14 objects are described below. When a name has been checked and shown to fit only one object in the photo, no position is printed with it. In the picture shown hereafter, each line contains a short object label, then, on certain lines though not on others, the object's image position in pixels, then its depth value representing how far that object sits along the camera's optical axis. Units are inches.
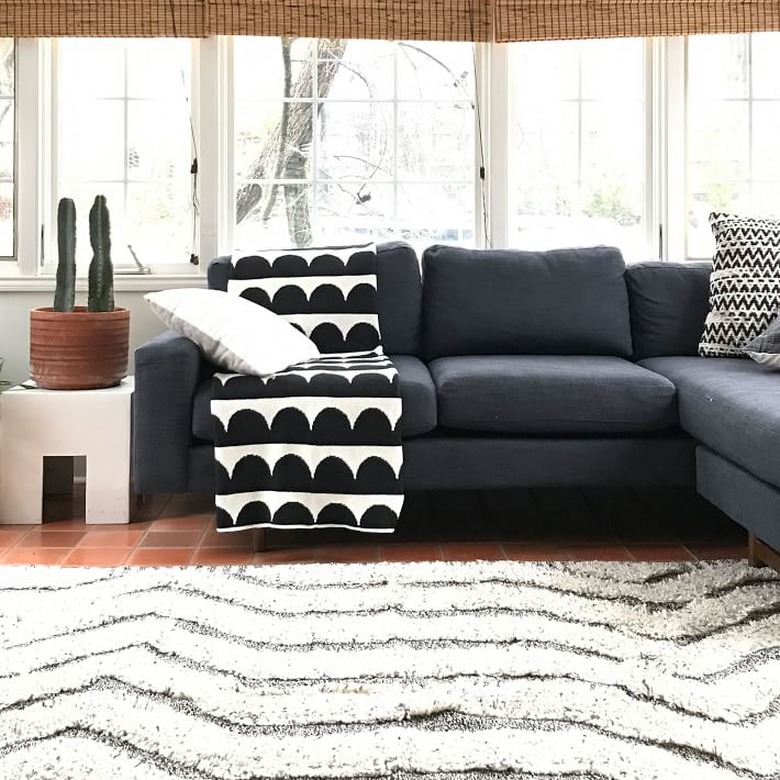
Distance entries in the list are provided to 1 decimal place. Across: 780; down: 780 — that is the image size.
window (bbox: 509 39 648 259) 156.3
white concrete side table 121.4
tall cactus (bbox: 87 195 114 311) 128.5
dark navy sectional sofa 98.7
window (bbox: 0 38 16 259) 148.9
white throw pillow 109.5
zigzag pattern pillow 128.7
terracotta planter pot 124.6
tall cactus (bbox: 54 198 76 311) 127.0
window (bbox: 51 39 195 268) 151.6
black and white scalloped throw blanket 107.8
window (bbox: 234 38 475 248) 154.0
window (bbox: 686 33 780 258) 155.8
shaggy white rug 61.0
